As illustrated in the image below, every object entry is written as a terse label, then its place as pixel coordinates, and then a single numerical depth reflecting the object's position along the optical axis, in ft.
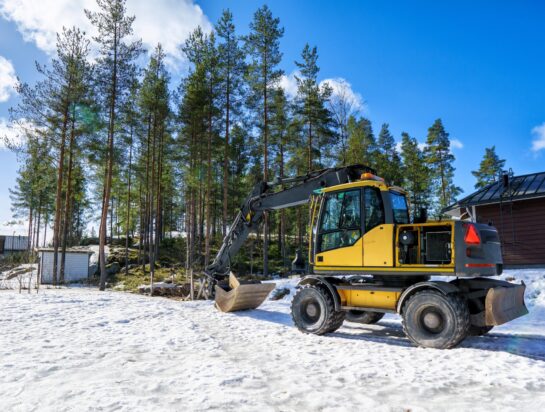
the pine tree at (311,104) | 82.28
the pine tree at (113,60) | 63.72
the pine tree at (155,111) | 79.98
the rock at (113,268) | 96.26
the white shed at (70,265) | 92.17
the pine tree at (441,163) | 131.03
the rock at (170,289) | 55.32
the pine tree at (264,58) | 73.51
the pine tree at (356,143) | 85.54
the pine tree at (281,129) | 78.31
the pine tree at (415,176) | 119.44
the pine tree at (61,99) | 67.72
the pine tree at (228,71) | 72.59
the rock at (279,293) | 49.39
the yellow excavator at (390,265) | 21.45
